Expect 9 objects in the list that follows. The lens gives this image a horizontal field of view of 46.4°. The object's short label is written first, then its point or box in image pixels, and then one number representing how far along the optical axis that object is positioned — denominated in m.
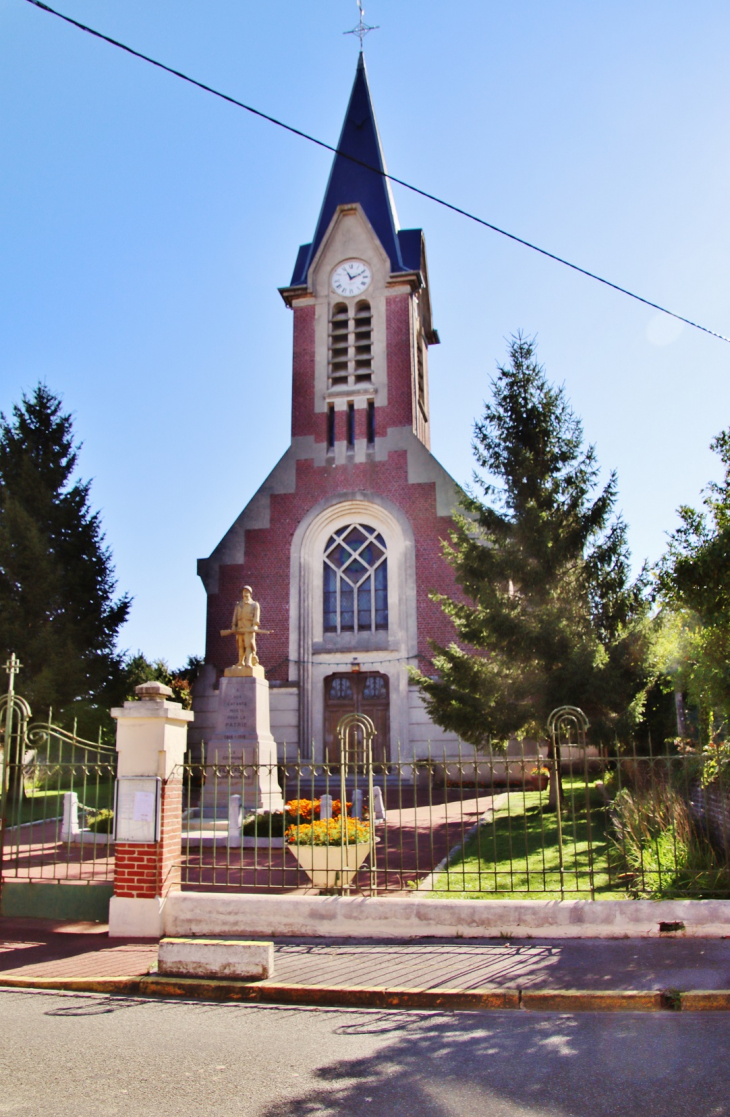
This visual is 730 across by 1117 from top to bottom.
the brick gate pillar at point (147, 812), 7.98
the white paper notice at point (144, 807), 8.11
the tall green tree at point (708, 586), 8.30
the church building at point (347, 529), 23.92
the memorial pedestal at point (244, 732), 16.14
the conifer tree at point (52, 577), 22.36
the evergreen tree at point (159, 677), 24.58
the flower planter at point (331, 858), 8.71
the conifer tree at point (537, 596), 15.03
